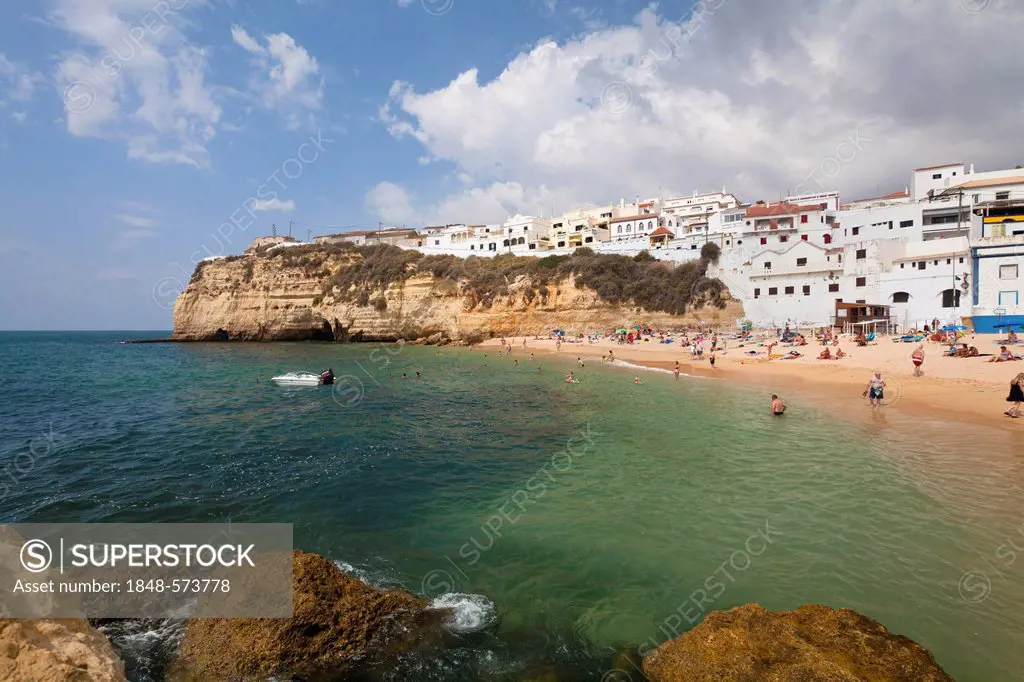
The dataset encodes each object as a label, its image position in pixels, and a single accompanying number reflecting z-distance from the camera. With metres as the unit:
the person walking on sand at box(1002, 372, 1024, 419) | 14.99
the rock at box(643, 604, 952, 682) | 4.25
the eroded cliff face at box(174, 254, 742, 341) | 55.00
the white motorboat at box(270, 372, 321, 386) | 27.95
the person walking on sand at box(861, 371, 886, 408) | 17.77
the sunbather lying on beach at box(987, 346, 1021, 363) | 21.91
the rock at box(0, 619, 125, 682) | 3.77
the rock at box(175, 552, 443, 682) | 4.94
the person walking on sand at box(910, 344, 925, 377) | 22.11
